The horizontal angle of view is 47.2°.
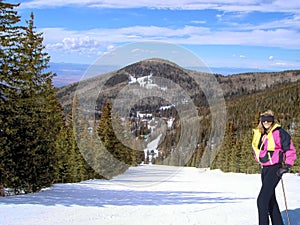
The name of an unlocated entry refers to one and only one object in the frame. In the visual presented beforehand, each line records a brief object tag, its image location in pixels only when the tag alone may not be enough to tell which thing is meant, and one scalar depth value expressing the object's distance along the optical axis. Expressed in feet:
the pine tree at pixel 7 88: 41.63
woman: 19.69
